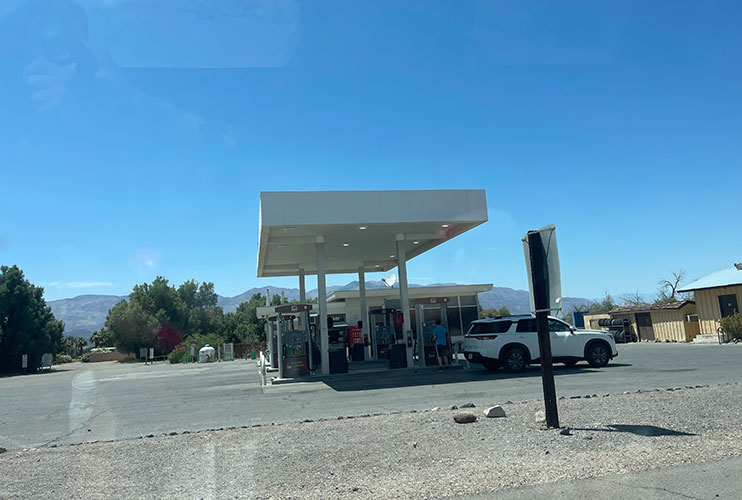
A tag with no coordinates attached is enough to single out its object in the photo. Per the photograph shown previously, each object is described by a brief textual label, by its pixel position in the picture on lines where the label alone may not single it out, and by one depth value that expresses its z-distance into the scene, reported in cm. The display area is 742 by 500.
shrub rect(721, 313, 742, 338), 2610
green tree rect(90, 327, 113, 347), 10638
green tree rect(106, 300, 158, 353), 7331
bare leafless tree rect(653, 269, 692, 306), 6568
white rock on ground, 834
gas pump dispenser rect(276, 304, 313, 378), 1859
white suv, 1672
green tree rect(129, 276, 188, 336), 7738
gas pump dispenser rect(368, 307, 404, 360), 2436
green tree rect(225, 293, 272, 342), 7119
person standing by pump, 1891
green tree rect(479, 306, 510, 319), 6894
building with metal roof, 2748
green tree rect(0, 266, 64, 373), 4606
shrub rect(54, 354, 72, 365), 7681
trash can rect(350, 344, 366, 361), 2484
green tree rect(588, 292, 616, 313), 6862
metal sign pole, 732
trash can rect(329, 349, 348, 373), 1942
